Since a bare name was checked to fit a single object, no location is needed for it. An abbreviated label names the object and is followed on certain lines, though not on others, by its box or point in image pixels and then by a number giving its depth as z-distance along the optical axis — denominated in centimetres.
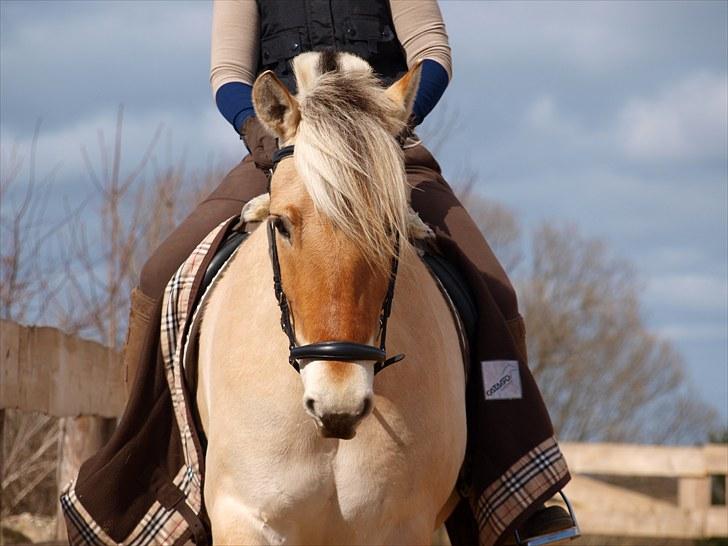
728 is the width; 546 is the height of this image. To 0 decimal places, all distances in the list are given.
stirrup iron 963
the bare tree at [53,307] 1917
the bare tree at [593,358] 6569
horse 724
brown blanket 930
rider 934
